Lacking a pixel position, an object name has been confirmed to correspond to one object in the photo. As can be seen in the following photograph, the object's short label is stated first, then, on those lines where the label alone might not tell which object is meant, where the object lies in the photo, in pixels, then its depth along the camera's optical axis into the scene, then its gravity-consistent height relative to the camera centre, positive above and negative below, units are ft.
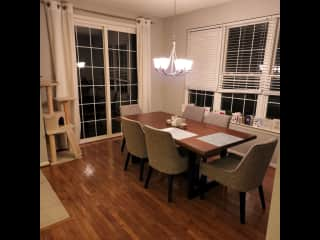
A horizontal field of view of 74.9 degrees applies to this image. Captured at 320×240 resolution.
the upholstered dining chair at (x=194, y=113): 11.05 -1.70
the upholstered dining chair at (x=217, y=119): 9.67 -1.78
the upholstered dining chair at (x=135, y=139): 8.39 -2.40
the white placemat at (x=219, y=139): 7.30 -2.05
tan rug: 6.70 -4.41
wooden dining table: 6.80 -2.08
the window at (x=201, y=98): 13.76 -1.11
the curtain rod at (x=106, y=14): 11.94 +3.94
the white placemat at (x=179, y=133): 7.79 -2.03
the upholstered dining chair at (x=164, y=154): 7.16 -2.58
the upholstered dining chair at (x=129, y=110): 11.80 -1.73
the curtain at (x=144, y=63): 14.21 +1.20
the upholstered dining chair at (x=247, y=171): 6.03 -2.80
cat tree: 10.30 -2.49
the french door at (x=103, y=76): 12.97 +0.21
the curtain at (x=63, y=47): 10.77 +1.66
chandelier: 8.87 +0.70
